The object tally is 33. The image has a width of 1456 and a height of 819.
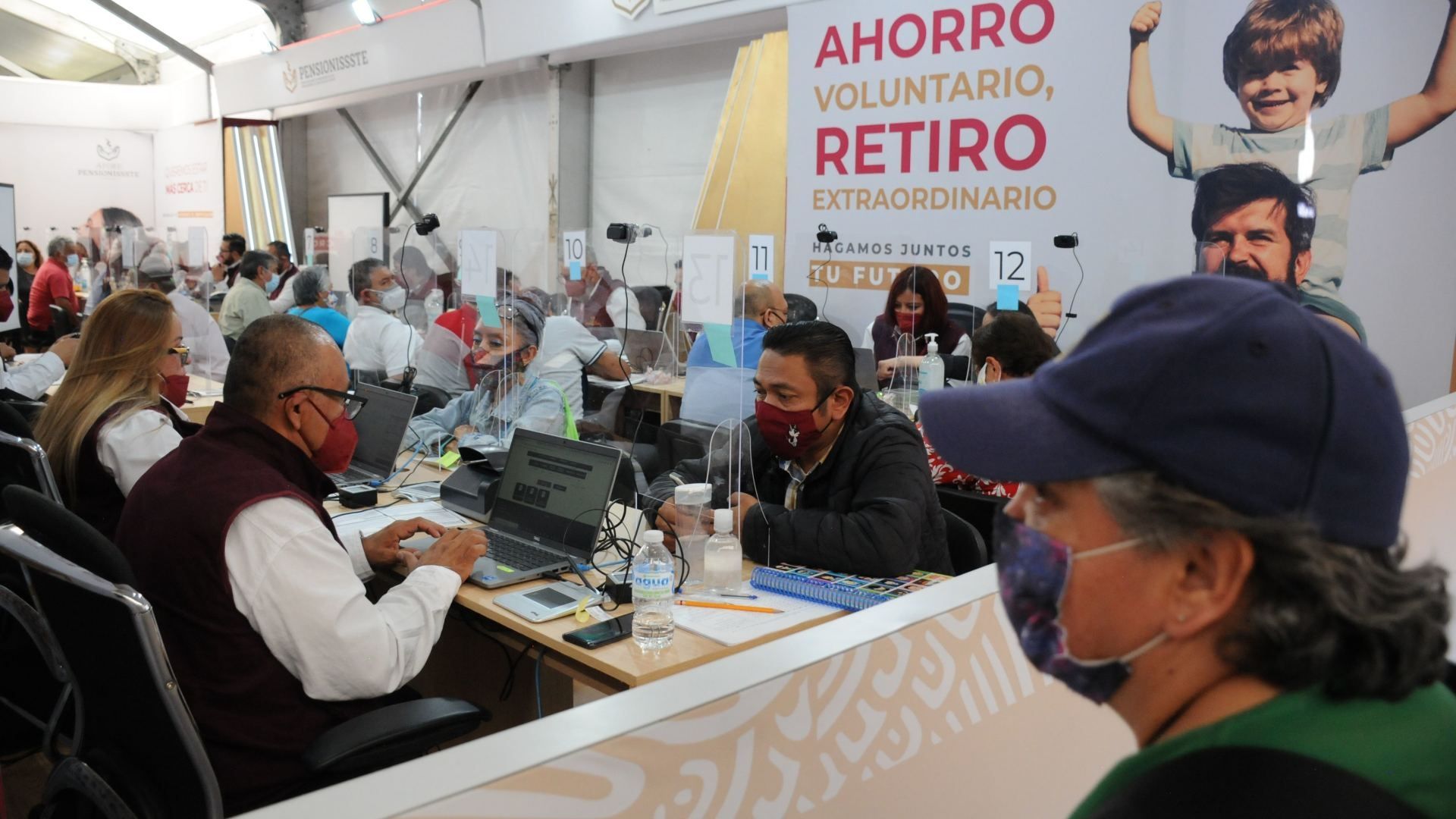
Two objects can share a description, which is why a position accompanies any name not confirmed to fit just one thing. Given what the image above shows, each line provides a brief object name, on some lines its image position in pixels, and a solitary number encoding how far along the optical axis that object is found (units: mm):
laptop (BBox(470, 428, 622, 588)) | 2568
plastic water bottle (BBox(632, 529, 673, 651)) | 2086
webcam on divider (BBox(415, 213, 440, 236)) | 5527
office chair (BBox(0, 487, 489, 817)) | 1547
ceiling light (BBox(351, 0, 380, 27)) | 9766
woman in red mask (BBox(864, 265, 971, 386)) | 5969
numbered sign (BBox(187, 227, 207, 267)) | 8172
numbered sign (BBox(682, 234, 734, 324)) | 2807
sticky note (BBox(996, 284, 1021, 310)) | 5461
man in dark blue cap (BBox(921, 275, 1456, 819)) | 649
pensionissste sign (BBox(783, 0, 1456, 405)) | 4777
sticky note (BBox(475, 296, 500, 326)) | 4156
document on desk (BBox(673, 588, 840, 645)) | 2123
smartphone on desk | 2090
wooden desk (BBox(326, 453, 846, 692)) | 1975
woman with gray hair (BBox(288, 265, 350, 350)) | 6336
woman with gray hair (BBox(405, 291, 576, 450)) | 4039
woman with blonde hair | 2893
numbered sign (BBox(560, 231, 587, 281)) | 6137
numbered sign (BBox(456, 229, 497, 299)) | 4129
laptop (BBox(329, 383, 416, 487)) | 3561
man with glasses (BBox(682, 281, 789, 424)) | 2938
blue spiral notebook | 2275
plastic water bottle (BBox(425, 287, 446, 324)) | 6293
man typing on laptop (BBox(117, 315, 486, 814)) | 1826
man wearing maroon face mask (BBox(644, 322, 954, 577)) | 2422
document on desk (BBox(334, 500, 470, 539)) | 2936
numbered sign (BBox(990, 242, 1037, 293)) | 5484
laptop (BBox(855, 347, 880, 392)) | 5023
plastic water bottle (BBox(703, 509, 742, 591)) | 2389
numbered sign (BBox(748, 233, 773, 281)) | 6637
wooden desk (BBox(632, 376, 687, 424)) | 5727
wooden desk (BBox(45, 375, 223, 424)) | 5000
